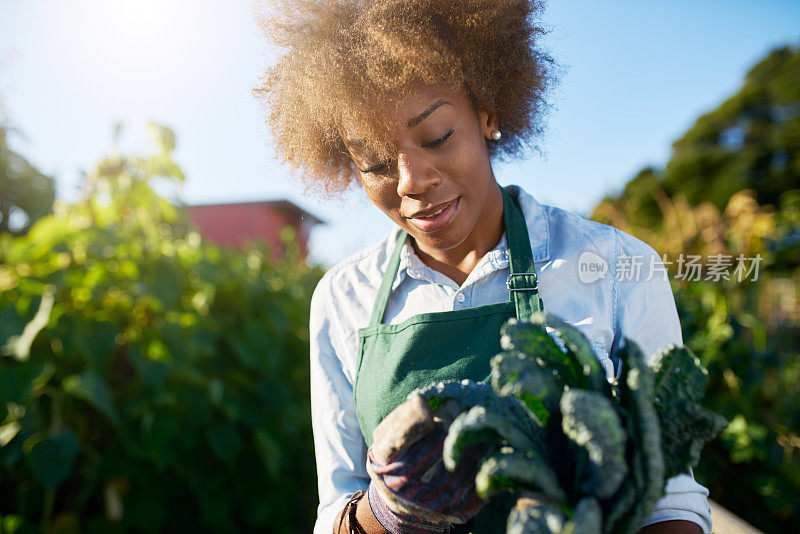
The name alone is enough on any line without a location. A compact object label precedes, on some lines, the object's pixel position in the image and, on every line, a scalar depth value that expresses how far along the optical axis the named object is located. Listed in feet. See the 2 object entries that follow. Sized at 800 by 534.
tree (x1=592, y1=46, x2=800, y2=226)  66.75
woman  3.98
